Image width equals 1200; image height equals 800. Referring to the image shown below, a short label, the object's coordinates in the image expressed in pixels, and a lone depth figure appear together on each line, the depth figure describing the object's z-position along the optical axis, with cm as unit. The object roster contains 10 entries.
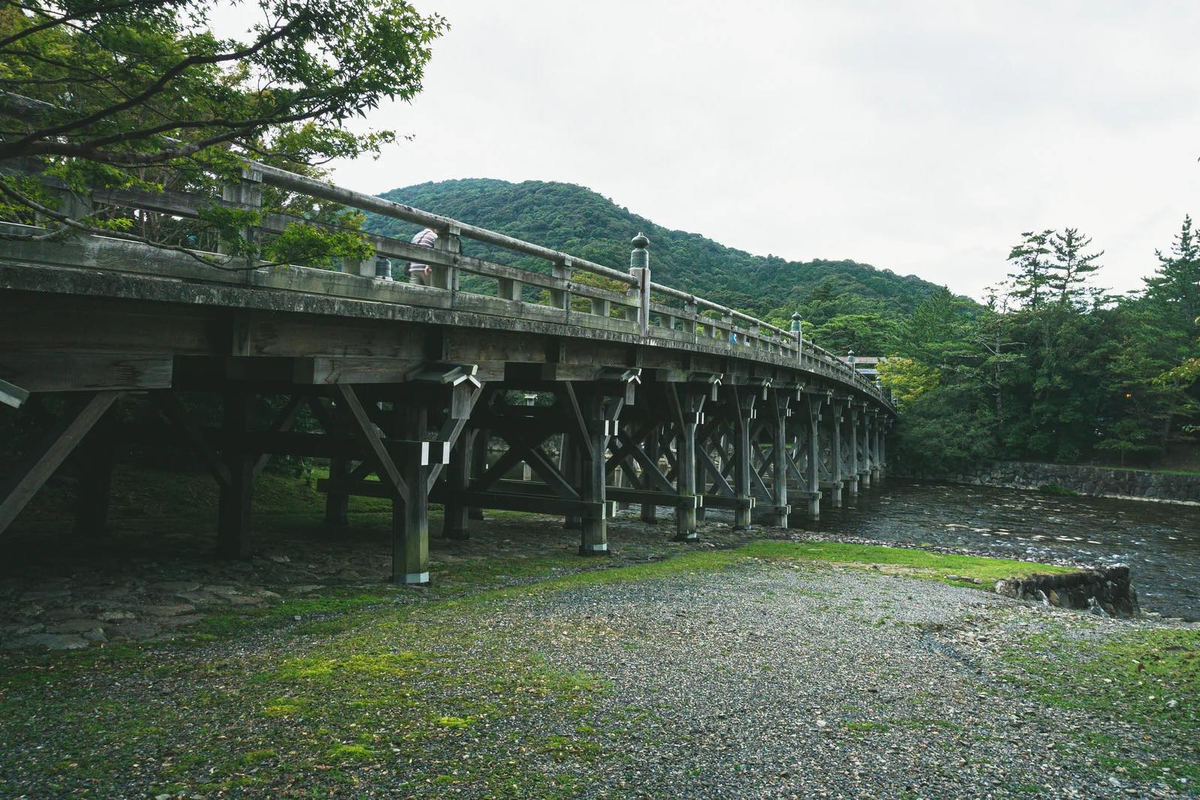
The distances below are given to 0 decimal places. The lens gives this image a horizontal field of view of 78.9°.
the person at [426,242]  777
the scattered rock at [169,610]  607
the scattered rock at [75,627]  535
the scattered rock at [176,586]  683
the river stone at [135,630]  540
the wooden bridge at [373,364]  454
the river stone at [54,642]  498
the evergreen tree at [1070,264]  5194
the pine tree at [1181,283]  5153
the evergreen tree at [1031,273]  5291
